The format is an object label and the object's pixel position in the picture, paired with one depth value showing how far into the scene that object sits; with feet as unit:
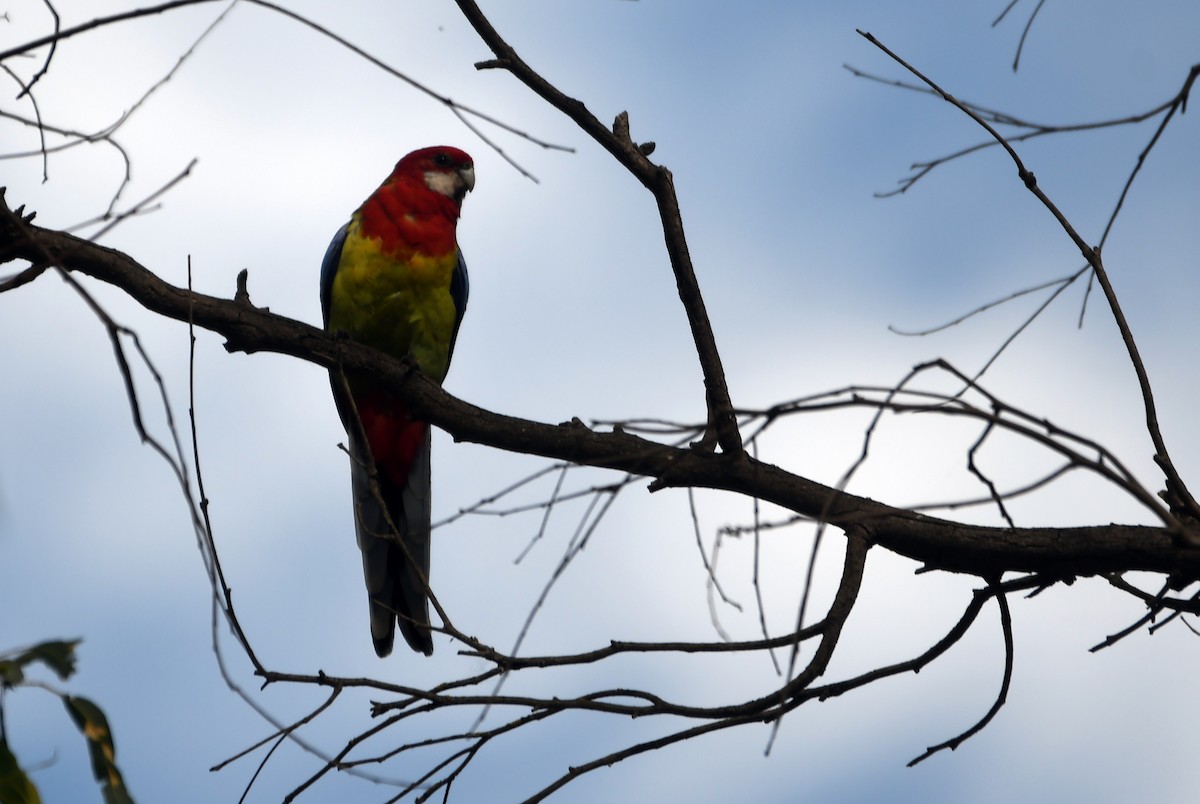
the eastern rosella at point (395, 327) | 33.81
